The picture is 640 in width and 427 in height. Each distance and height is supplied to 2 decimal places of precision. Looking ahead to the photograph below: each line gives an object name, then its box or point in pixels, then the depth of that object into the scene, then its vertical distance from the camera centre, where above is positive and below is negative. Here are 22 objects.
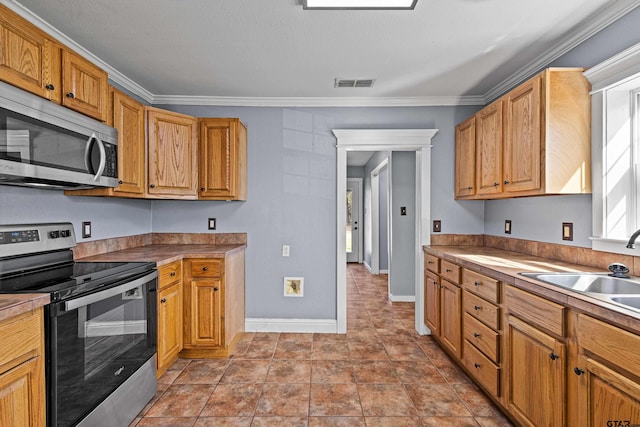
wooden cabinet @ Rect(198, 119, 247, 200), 3.15 +0.49
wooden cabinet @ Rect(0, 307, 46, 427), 1.24 -0.63
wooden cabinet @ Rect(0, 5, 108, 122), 1.55 +0.75
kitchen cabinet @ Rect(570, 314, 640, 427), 1.18 -0.63
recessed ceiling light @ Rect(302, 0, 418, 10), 1.86 +1.15
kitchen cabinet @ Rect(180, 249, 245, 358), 2.83 -0.81
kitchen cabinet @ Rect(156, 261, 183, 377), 2.46 -0.81
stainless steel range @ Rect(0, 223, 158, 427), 1.50 -0.60
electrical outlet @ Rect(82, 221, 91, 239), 2.54 -0.15
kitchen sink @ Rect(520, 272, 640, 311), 1.69 -0.38
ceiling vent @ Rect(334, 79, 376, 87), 3.01 +1.16
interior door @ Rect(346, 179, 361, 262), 8.21 -0.16
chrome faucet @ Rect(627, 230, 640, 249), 1.63 -0.15
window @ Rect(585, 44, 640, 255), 1.95 +0.32
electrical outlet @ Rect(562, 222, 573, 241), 2.32 -0.15
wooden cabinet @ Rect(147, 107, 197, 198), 2.84 +0.49
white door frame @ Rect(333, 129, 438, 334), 3.44 +0.32
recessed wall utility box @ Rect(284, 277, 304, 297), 3.53 -0.80
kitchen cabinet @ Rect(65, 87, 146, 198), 2.43 +0.49
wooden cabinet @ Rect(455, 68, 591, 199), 2.09 +0.49
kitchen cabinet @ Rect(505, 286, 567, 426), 1.54 -0.76
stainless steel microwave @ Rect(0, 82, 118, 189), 1.51 +0.34
